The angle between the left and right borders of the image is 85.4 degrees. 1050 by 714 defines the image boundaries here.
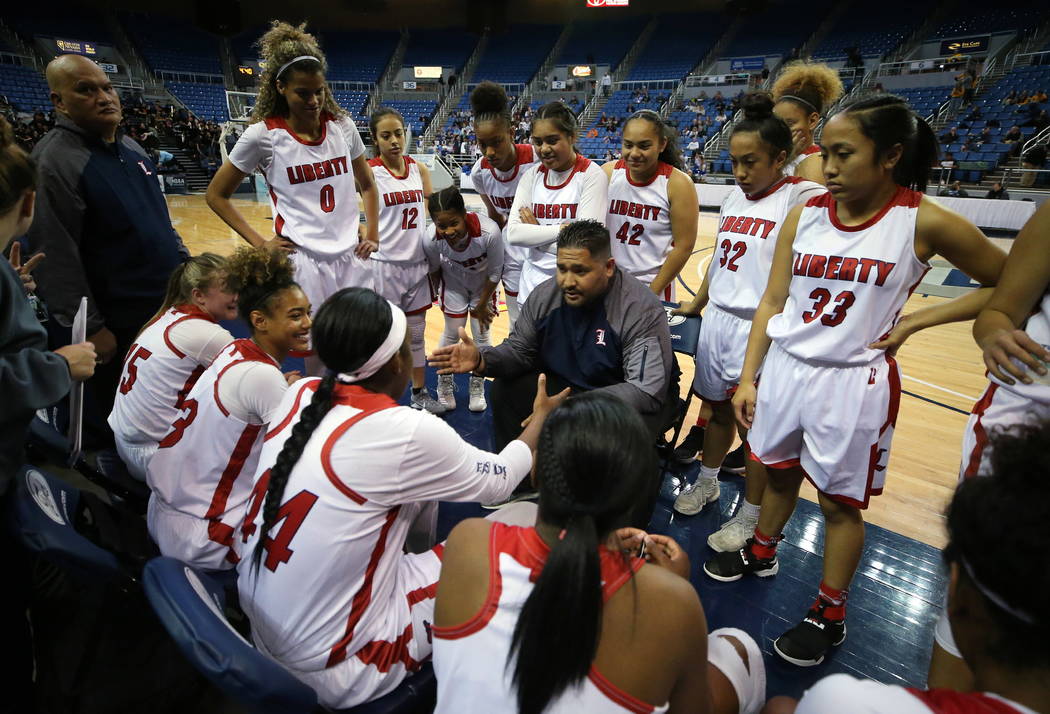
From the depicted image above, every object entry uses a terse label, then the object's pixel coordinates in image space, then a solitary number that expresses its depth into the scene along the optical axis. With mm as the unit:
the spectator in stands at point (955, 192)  11977
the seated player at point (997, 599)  775
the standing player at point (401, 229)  3805
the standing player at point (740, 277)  2529
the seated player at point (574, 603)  958
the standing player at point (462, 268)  3531
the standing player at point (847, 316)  1733
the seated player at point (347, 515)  1389
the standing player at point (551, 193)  3020
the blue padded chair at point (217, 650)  1056
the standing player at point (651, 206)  2939
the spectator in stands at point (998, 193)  11562
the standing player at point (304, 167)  2791
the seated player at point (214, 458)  1903
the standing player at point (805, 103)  3025
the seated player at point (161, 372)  2229
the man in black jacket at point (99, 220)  2494
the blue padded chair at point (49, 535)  1341
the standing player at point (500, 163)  3283
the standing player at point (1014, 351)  1451
